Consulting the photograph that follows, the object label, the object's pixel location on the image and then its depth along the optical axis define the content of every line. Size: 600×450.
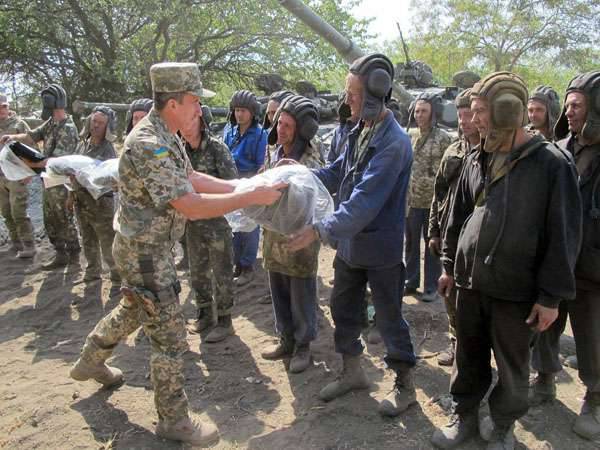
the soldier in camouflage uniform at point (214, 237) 4.83
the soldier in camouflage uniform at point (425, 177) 5.51
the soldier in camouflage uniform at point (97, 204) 6.06
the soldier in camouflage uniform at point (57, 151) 6.70
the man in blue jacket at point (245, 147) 6.11
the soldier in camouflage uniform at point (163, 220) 3.02
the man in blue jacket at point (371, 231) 3.22
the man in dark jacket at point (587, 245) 3.24
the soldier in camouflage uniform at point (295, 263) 4.12
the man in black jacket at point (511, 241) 2.71
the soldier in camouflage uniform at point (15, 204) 7.27
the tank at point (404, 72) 8.27
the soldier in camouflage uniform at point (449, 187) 3.93
